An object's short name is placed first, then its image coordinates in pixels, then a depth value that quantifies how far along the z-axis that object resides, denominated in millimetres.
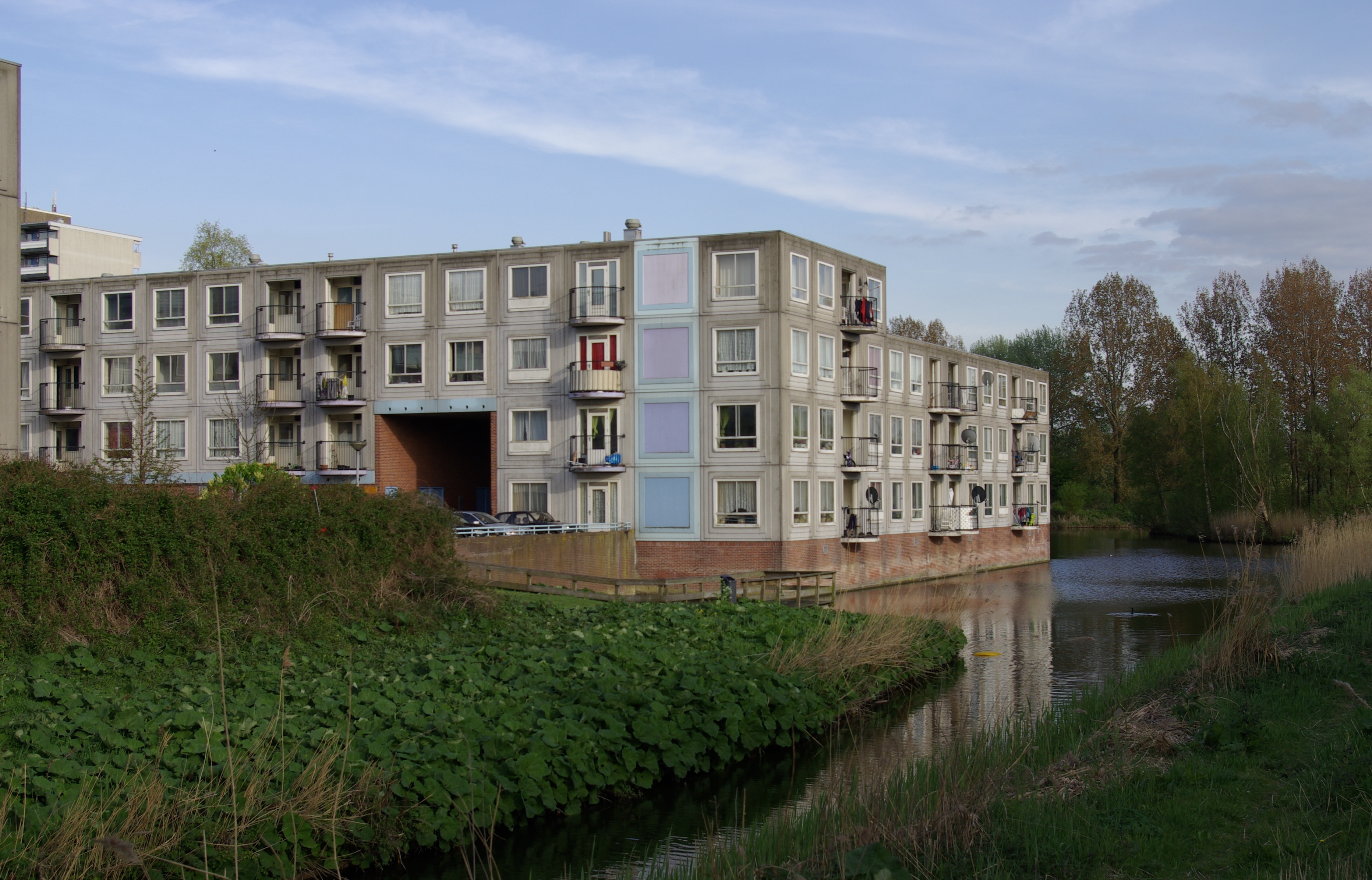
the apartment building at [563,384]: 39844
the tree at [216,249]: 69000
